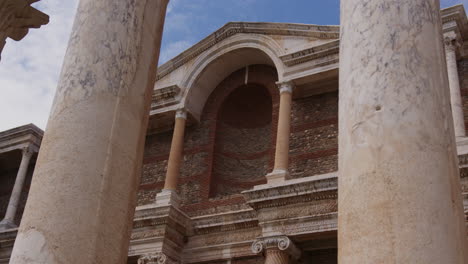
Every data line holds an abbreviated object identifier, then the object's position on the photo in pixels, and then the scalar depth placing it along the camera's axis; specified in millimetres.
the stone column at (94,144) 4191
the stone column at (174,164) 13633
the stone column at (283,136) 12359
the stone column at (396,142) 3311
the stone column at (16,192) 16719
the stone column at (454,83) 11312
